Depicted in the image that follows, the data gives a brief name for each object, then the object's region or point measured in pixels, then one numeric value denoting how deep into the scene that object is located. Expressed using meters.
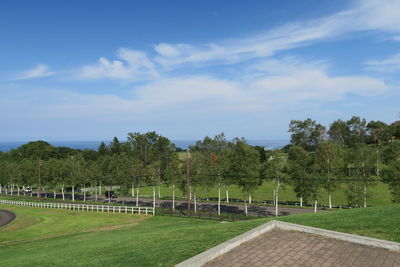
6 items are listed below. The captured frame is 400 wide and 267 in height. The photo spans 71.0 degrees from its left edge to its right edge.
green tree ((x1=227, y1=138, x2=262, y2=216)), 41.50
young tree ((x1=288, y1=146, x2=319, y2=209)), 38.47
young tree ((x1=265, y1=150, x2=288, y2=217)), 41.22
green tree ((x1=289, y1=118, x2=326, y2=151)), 109.31
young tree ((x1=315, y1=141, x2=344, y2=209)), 41.34
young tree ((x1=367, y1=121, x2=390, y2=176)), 92.75
